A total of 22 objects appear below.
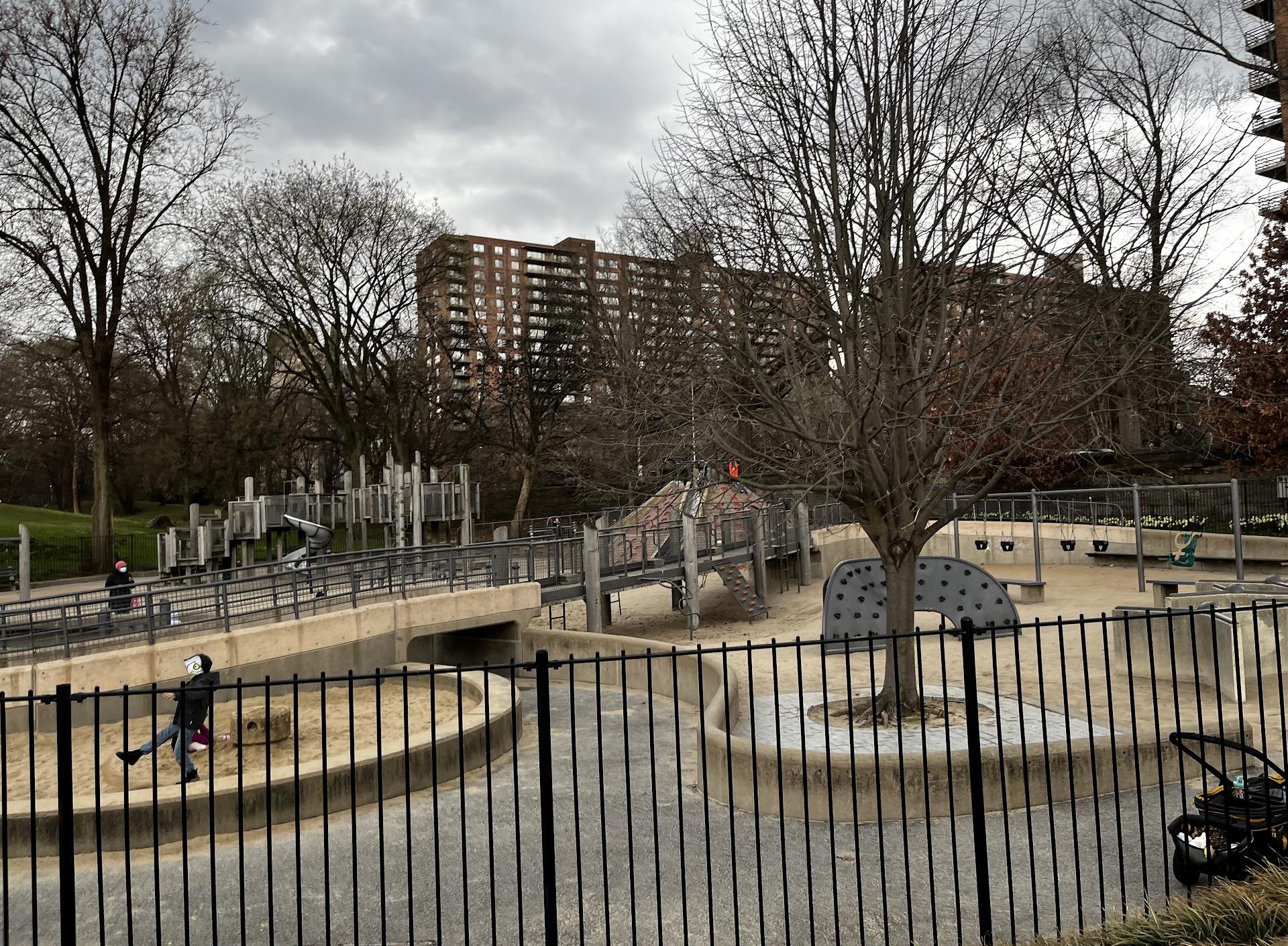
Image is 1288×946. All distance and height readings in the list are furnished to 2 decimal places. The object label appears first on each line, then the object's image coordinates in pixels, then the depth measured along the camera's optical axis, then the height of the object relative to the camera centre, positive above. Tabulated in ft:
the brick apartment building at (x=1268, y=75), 102.99 +46.63
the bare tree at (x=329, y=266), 111.04 +31.62
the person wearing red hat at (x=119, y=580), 56.75 -3.22
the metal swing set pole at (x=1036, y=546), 70.85 -4.52
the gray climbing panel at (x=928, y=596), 47.26 -5.37
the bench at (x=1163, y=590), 50.23 -6.17
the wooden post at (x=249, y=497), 89.97 +2.61
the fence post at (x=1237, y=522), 58.95 -2.81
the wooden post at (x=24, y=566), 71.97 -2.53
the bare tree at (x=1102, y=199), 30.04 +10.12
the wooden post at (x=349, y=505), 99.14 +1.58
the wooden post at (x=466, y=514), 96.63 -0.02
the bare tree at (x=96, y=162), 92.02 +38.15
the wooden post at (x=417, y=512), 88.28 +0.39
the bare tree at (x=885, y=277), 29.91 +7.59
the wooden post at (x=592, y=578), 62.28 -4.73
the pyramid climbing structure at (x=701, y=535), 67.92 -2.42
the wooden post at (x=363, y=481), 97.81 +4.10
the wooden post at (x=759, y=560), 75.66 -4.90
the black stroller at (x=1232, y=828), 17.90 -6.90
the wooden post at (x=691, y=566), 67.41 -4.54
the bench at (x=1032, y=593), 64.90 -7.43
